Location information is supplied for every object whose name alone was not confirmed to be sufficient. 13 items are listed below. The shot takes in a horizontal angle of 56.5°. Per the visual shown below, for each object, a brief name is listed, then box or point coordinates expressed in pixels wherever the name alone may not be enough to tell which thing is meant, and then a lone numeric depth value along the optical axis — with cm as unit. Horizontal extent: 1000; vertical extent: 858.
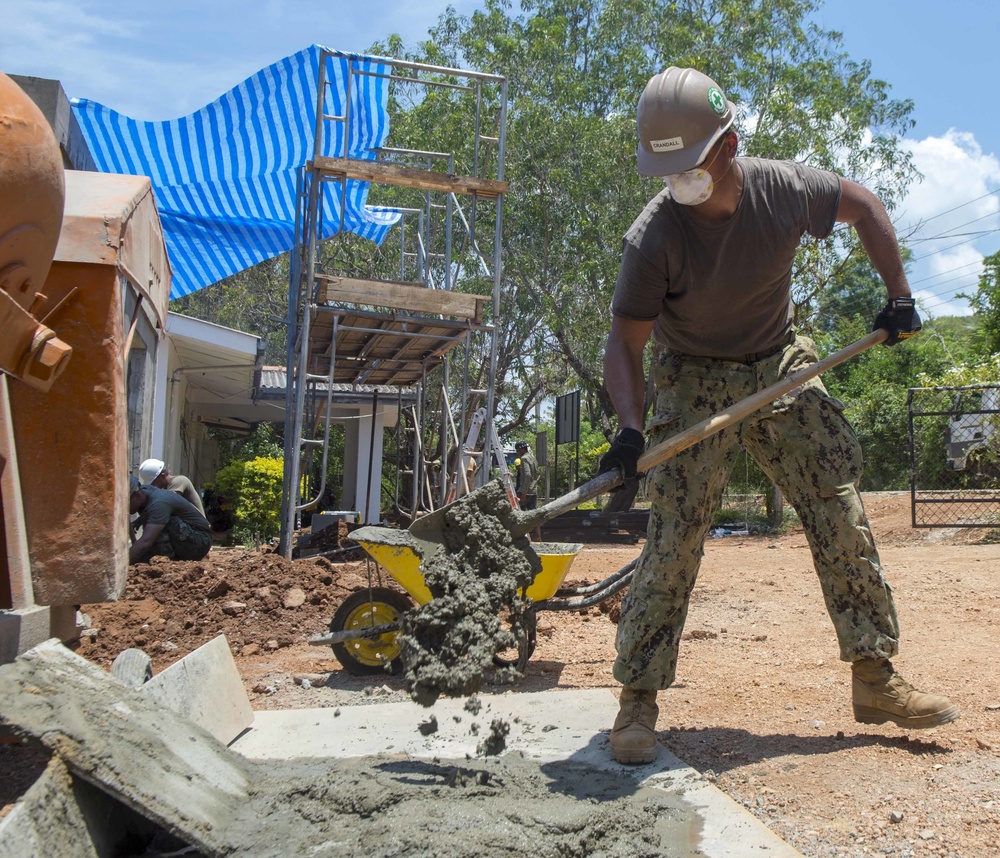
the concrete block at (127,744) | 213
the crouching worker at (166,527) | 761
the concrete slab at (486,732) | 274
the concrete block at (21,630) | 272
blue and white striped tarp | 1045
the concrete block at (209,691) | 284
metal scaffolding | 820
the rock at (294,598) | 637
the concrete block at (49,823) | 189
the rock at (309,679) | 464
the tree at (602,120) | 1670
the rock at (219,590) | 648
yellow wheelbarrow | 445
